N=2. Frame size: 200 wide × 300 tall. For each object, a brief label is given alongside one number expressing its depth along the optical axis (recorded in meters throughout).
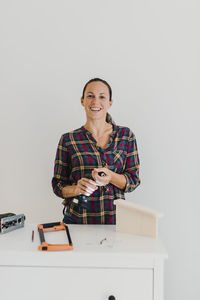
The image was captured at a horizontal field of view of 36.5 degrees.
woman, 1.52
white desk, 1.04
